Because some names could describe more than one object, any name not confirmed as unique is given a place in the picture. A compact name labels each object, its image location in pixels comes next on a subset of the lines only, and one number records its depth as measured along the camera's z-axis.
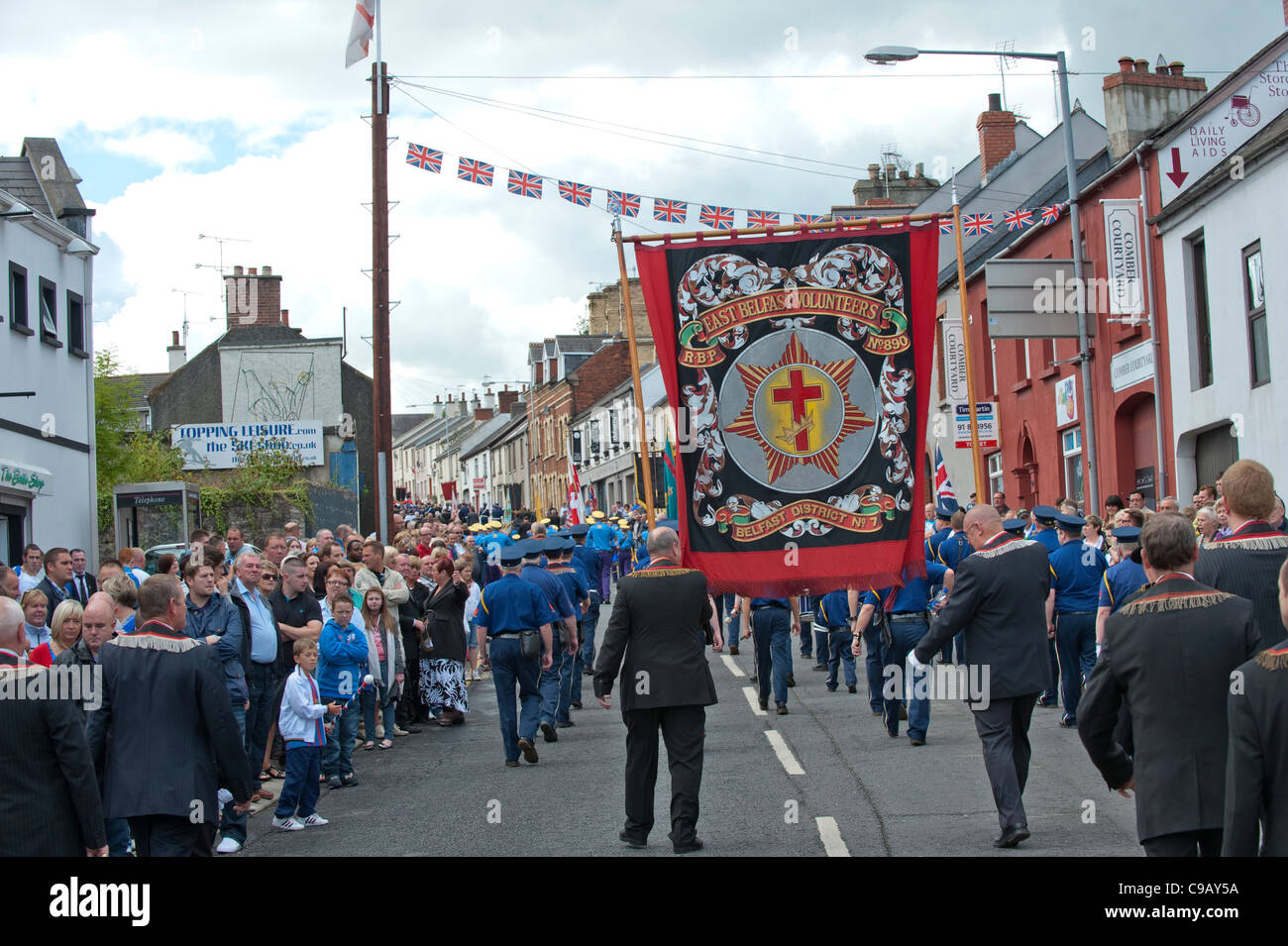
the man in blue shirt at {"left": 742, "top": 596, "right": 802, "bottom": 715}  13.80
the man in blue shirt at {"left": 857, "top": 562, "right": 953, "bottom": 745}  12.30
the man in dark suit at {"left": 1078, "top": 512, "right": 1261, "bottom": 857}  5.32
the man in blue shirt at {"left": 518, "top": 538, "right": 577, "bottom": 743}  12.93
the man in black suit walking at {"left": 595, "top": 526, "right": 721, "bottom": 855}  8.54
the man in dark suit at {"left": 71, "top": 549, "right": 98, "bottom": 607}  14.04
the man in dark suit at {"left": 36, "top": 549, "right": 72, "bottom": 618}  12.63
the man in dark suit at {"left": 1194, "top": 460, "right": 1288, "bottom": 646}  6.31
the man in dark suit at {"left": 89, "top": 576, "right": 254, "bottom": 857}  6.56
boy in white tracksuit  9.82
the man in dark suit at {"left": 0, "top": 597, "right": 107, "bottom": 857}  5.57
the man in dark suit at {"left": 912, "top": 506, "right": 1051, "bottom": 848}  8.20
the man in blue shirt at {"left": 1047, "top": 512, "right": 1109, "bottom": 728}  12.20
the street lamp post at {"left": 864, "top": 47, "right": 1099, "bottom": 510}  20.75
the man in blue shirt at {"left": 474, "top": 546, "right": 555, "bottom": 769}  12.34
